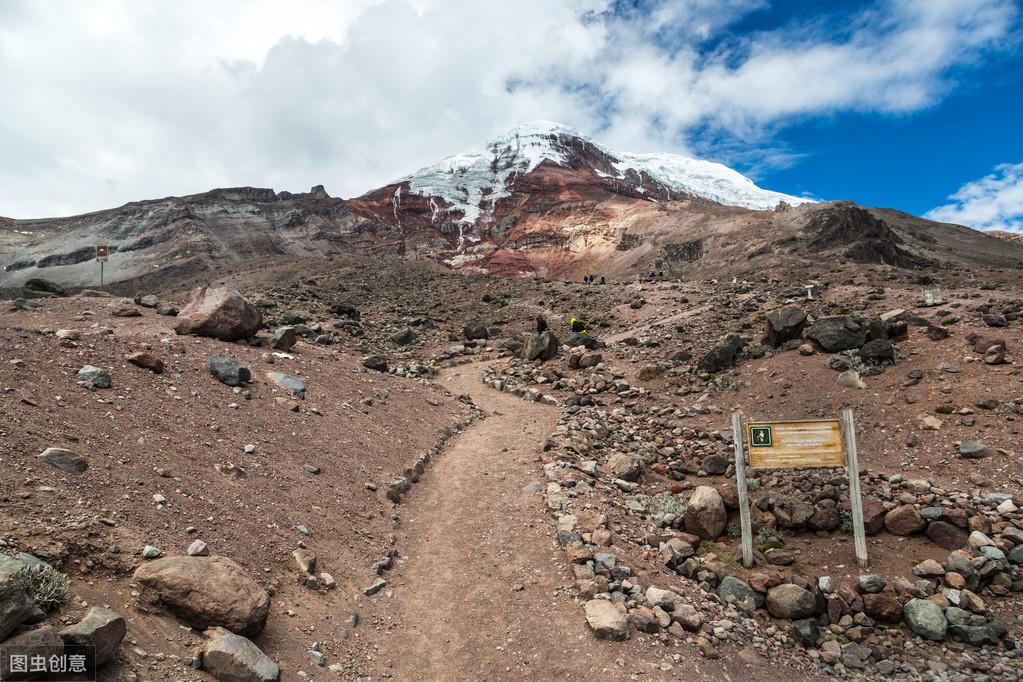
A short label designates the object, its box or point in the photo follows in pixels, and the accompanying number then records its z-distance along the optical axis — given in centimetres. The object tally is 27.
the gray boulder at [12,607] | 374
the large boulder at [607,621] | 602
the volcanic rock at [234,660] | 465
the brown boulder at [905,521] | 811
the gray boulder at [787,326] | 1633
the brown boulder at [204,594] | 500
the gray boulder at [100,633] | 404
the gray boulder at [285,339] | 1496
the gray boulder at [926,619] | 664
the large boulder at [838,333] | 1452
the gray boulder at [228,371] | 1088
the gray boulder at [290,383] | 1206
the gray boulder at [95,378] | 836
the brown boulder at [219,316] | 1363
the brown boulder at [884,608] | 692
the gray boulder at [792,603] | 701
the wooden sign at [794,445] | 793
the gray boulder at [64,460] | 598
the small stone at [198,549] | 582
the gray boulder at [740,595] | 712
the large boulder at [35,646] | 368
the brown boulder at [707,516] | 873
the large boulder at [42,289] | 2336
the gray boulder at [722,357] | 1622
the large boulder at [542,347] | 2270
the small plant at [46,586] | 414
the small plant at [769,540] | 841
